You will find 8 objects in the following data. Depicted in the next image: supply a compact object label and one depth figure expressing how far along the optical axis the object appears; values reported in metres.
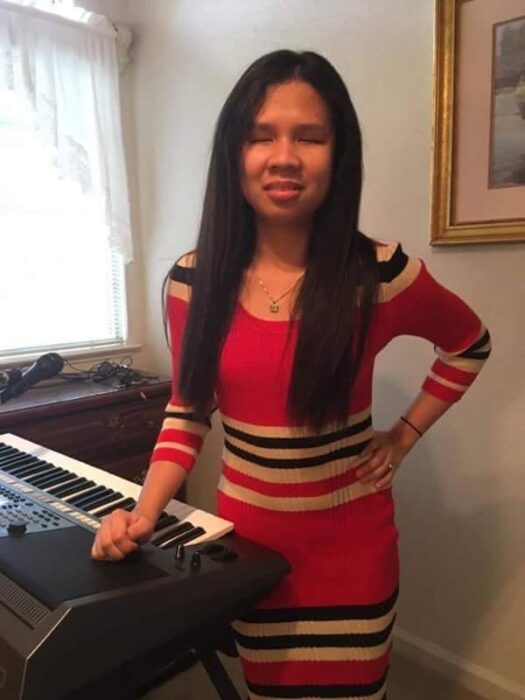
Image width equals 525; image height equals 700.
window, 2.13
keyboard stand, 0.96
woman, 0.90
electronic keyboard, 0.62
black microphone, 1.67
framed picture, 1.41
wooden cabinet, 1.79
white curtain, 1.99
